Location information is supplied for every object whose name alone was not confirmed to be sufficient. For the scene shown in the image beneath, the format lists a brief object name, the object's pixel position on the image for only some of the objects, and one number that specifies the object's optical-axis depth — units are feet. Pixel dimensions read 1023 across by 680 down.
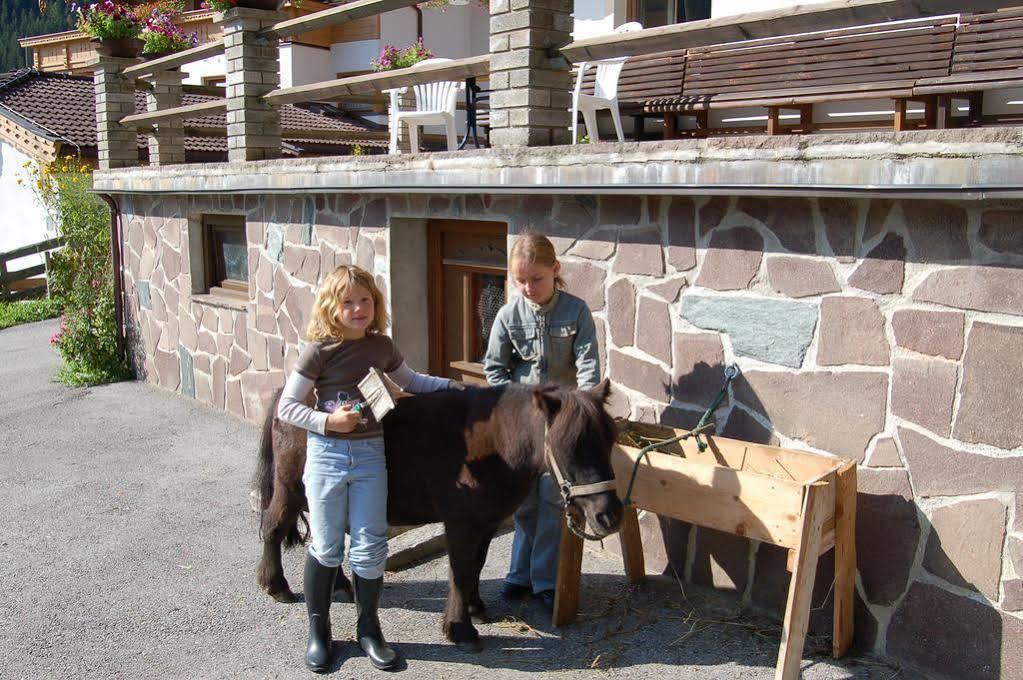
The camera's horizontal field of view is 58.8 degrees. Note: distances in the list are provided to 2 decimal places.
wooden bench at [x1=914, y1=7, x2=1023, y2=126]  19.67
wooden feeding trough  11.75
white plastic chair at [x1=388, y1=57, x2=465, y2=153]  27.25
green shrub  33.14
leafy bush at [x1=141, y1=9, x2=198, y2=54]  31.35
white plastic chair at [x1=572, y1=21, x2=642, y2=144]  24.90
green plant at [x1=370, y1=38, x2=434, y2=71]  39.37
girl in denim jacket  13.60
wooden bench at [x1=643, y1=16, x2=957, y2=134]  22.82
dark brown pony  12.15
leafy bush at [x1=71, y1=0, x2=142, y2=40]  30.96
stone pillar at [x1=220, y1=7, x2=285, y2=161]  24.50
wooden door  19.90
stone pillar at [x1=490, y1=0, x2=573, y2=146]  16.62
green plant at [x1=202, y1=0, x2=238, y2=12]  24.32
